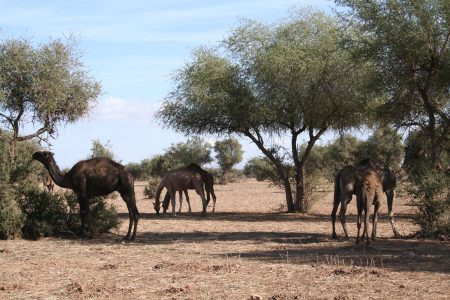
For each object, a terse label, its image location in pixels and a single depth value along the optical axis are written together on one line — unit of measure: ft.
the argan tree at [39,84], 66.64
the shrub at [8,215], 50.29
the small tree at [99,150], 160.66
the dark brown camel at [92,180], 52.70
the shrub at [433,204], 50.62
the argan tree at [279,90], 73.92
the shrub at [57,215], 52.70
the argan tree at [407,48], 56.08
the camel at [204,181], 81.15
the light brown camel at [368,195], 45.21
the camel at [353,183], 47.80
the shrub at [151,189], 122.62
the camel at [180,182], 79.71
